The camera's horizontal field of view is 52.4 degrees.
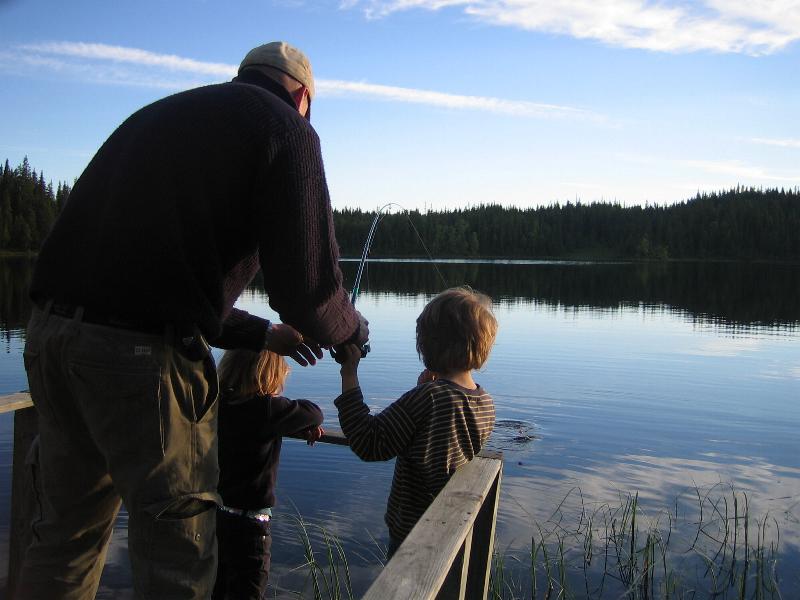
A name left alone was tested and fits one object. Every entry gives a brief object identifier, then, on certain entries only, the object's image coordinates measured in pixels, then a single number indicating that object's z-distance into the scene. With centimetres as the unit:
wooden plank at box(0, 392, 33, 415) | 273
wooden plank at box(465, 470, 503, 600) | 252
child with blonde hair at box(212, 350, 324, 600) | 280
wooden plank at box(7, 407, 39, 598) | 284
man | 174
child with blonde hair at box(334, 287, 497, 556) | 234
